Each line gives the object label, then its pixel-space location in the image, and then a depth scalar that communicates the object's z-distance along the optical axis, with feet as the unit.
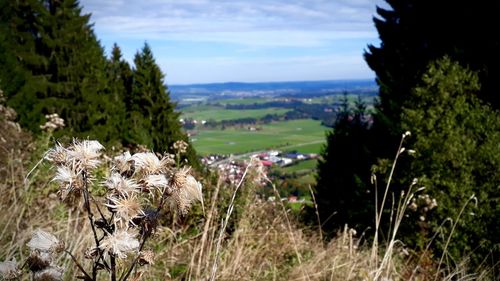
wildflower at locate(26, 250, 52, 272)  4.21
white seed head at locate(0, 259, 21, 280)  4.09
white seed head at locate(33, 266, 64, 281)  4.11
